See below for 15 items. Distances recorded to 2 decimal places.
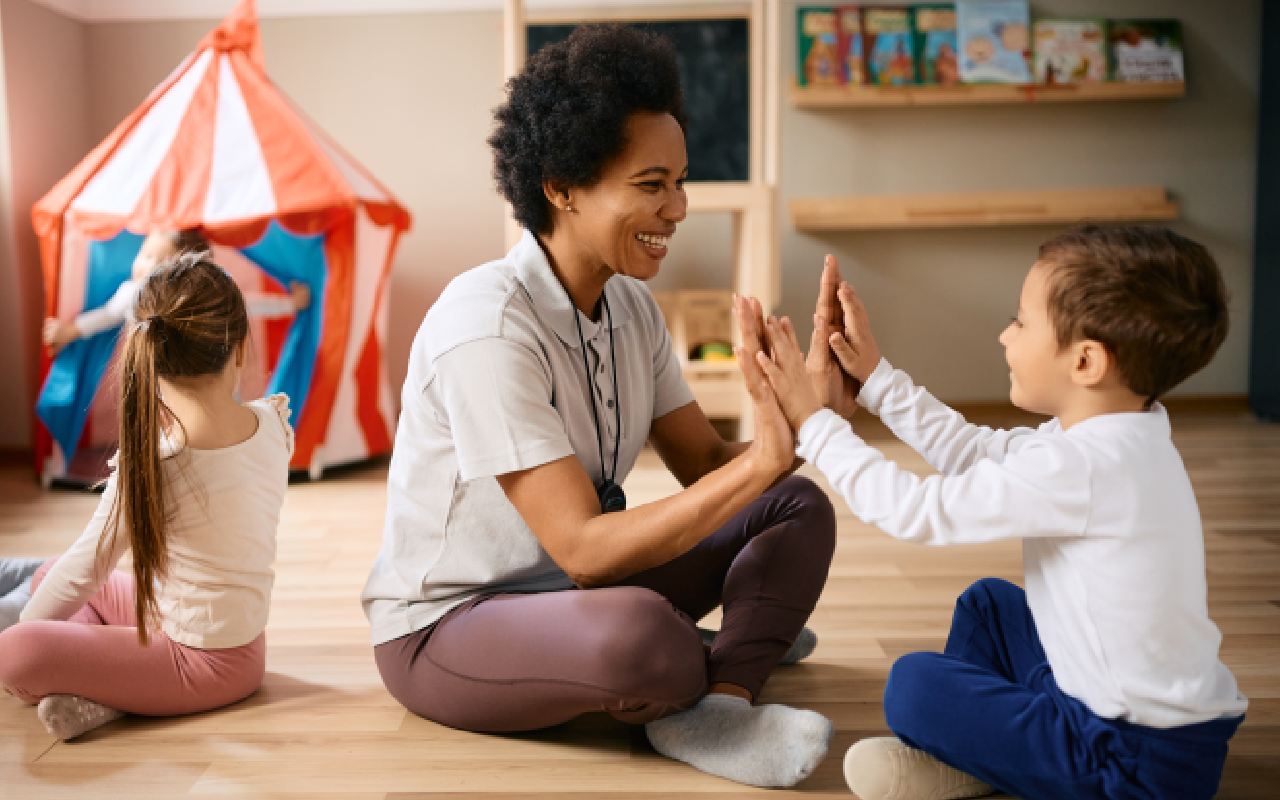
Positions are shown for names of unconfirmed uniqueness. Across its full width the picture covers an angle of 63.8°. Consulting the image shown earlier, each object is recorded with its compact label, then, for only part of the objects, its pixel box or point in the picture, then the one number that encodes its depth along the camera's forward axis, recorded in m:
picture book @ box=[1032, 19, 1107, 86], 3.64
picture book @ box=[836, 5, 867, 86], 3.63
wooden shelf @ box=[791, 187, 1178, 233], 3.66
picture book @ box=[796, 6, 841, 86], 3.65
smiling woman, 1.15
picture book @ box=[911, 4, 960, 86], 3.62
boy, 0.98
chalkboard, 3.51
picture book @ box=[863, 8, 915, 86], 3.63
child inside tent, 2.72
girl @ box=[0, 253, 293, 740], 1.28
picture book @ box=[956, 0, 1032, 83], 3.61
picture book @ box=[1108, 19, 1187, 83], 3.64
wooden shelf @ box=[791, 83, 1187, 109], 3.59
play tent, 2.85
